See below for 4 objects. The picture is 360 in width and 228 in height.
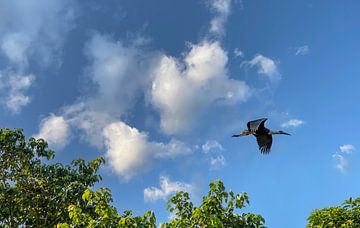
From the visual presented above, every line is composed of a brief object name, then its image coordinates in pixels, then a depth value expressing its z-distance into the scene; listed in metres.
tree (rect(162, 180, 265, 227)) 11.84
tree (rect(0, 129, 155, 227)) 18.73
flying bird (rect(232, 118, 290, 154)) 12.45
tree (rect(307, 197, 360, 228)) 18.12
